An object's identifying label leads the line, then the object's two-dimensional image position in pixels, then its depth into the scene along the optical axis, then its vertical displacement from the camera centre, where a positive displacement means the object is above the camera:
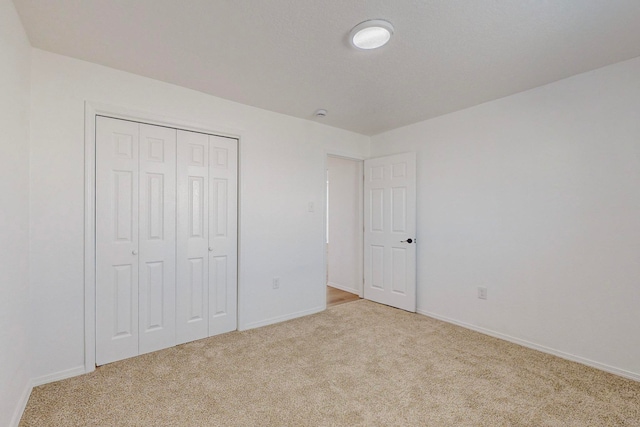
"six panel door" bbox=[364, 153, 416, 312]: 3.70 -0.23
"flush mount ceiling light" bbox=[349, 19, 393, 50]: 1.80 +1.12
